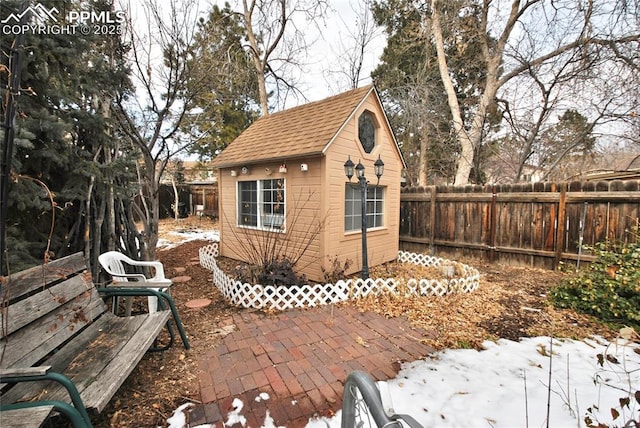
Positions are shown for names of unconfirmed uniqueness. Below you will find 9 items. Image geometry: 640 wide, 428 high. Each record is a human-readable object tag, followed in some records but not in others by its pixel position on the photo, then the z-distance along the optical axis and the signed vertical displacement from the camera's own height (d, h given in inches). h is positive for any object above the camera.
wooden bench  58.4 -42.8
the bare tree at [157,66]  175.9 +87.5
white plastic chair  130.3 -39.5
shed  218.4 +12.9
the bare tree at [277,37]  466.6 +293.9
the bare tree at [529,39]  302.4 +198.3
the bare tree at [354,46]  487.8 +283.8
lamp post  196.1 +10.2
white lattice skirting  175.2 -61.4
